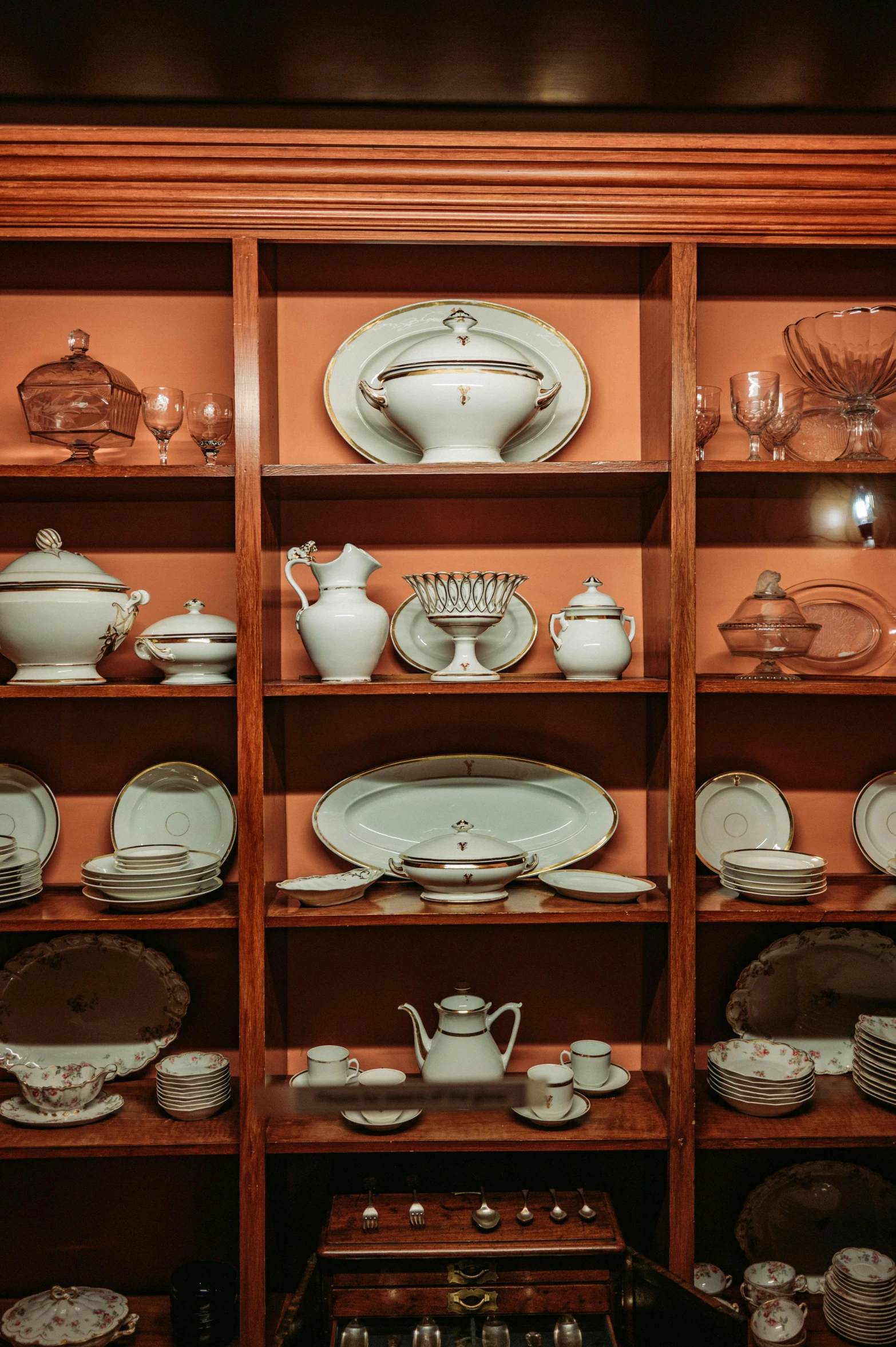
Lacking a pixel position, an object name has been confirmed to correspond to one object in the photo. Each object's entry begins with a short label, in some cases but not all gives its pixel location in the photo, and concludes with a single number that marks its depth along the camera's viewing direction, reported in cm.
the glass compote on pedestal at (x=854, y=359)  199
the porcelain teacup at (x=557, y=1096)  192
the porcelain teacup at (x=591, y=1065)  204
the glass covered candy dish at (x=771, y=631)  202
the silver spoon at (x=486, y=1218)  188
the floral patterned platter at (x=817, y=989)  216
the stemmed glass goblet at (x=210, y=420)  195
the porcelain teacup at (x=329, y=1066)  199
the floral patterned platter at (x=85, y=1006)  215
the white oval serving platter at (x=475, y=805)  213
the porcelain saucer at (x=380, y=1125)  191
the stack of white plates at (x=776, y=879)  193
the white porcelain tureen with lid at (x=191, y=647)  194
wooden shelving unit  190
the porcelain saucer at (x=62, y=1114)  193
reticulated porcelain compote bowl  193
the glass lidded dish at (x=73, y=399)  200
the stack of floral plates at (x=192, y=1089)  195
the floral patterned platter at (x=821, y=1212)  216
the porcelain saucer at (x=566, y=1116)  191
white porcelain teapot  197
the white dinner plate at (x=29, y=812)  216
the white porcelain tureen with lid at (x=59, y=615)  191
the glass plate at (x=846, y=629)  215
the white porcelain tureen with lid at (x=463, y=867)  192
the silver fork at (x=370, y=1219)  188
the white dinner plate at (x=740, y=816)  215
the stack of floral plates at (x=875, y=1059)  197
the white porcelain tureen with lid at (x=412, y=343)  212
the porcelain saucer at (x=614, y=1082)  204
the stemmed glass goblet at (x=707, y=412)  203
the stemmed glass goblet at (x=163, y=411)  198
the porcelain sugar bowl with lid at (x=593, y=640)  195
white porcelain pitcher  194
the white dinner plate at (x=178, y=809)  215
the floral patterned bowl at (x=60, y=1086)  193
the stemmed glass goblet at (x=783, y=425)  202
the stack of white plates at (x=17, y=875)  195
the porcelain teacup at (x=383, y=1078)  203
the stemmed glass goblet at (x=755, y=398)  198
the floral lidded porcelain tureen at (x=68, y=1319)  188
